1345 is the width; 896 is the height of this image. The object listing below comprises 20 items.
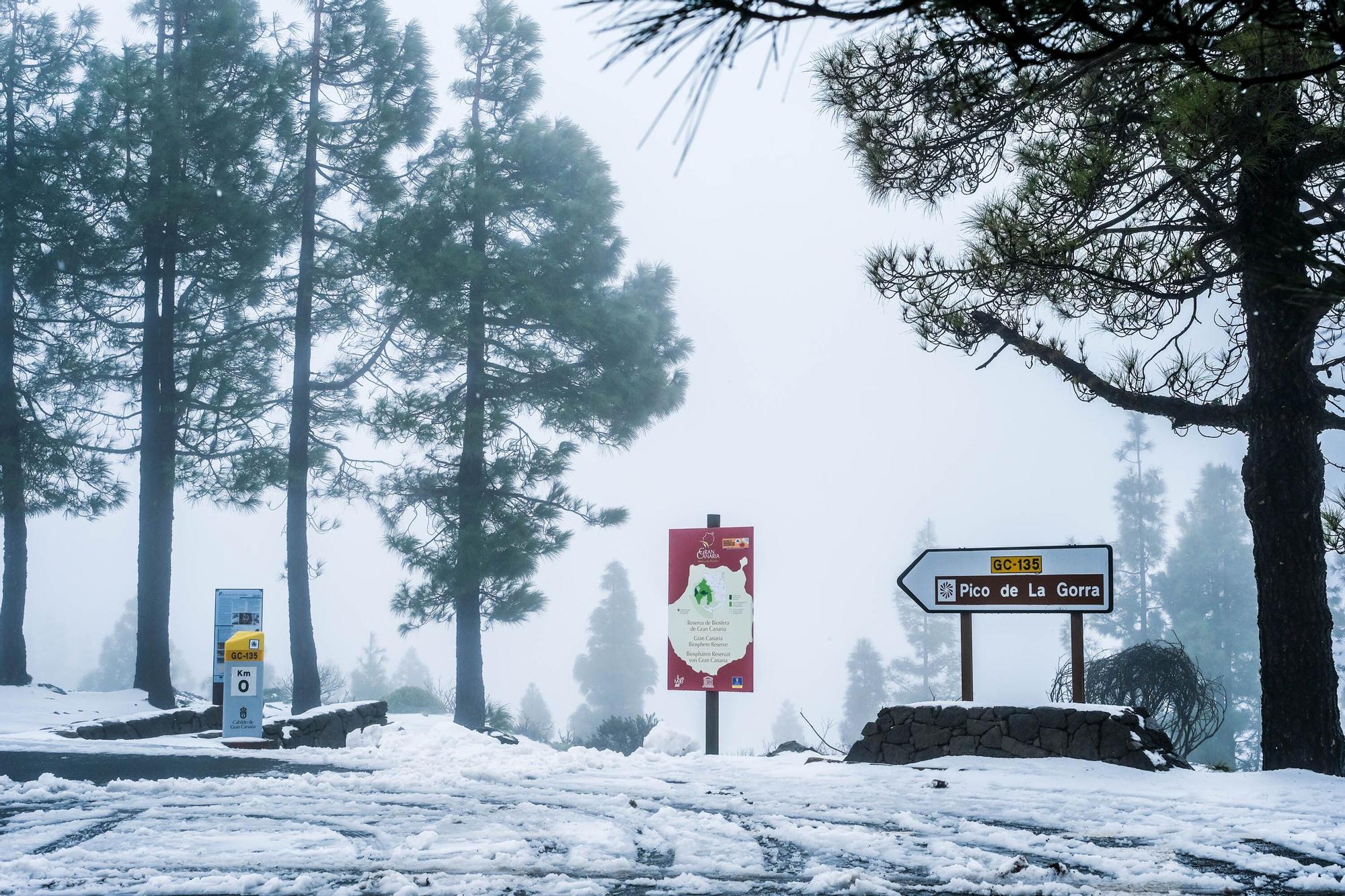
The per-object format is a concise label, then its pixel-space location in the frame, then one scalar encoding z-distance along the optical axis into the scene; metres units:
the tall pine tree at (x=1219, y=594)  32.41
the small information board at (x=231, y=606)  15.68
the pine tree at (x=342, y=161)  21.05
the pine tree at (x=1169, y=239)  9.64
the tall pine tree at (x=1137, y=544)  34.84
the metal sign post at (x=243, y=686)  12.16
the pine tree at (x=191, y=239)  19.70
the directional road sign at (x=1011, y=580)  10.41
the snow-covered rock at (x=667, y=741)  14.46
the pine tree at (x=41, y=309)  20.62
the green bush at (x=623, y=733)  19.48
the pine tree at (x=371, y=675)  43.66
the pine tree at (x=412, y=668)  49.06
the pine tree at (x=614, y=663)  41.16
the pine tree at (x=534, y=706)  45.19
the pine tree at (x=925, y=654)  37.22
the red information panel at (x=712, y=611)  13.92
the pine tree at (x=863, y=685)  38.00
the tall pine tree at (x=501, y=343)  20.42
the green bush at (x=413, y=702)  25.98
